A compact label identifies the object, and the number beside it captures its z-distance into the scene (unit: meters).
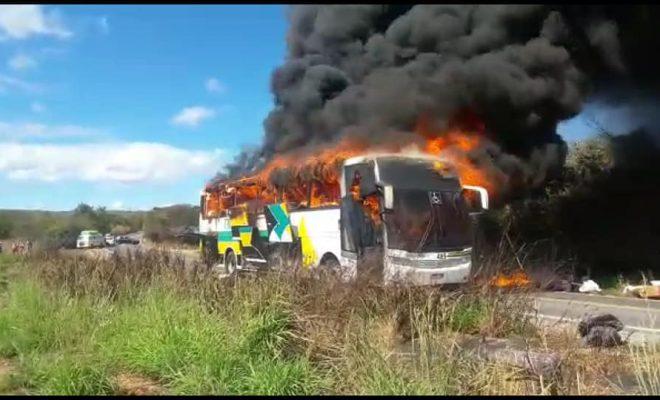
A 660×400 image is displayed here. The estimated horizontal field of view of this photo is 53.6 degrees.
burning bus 10.26
